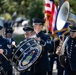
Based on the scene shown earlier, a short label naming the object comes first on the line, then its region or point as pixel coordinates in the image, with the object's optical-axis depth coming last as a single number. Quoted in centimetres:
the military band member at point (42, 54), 1255
